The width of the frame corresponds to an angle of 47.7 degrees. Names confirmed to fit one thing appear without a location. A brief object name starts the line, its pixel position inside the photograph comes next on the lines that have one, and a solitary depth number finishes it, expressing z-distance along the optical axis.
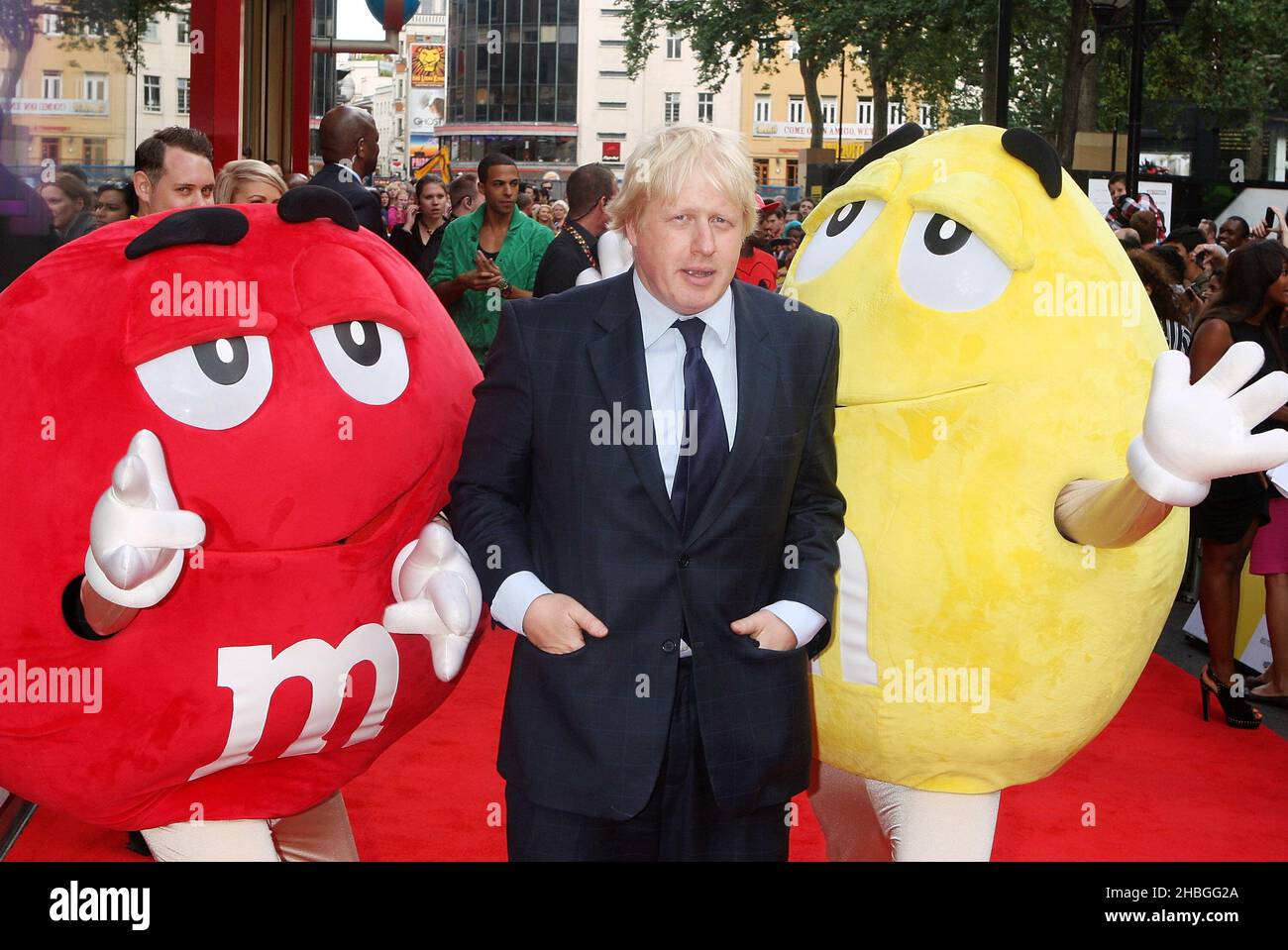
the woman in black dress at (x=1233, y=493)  5.80
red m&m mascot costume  2.54
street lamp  12.90
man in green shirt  6.47
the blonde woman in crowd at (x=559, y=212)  19.84
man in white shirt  2.35
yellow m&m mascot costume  2.78
